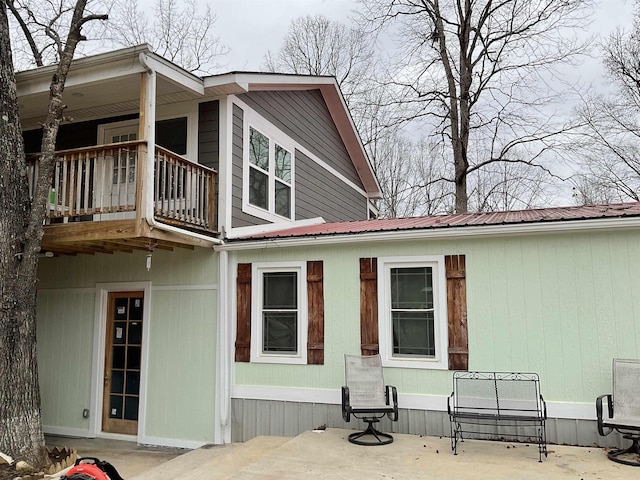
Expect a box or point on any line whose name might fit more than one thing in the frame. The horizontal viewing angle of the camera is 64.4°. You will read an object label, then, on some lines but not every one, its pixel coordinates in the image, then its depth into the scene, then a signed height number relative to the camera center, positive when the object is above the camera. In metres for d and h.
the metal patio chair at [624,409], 4.72 -0.94
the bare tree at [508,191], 18.49 +4.66
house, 5.48 +0.29
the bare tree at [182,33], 17.70 +9.84
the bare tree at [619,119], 16.31 +6.15
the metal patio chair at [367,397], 5.55 -0.96
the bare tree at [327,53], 19.31 +9.88
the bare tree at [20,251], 5.55 +0.68
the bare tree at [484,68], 13.77 +6.85
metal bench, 5.37 -1.00
